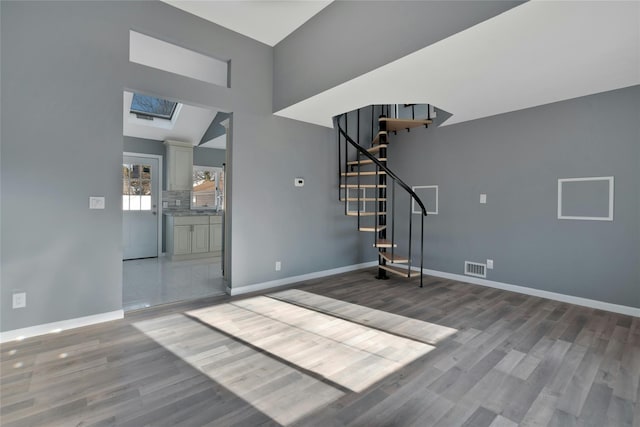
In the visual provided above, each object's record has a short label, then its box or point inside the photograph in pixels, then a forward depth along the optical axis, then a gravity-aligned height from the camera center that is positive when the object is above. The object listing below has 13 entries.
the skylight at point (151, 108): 5.40 +1.90
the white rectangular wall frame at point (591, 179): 3.14 +0.15
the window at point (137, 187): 5.79 +0.40
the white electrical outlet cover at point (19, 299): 2.40 -0.78
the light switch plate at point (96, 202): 2.72 +0.04
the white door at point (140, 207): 5.79 +0.00
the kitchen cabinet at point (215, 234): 6.14 -0.57
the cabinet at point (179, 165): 5.98 +0.88
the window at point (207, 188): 6.61 +0.45
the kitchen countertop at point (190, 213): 5.78 -0.12
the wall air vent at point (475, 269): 4.12 -0.86
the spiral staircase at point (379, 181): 4.43 +0.46
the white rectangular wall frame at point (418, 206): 4.66 +0.09
